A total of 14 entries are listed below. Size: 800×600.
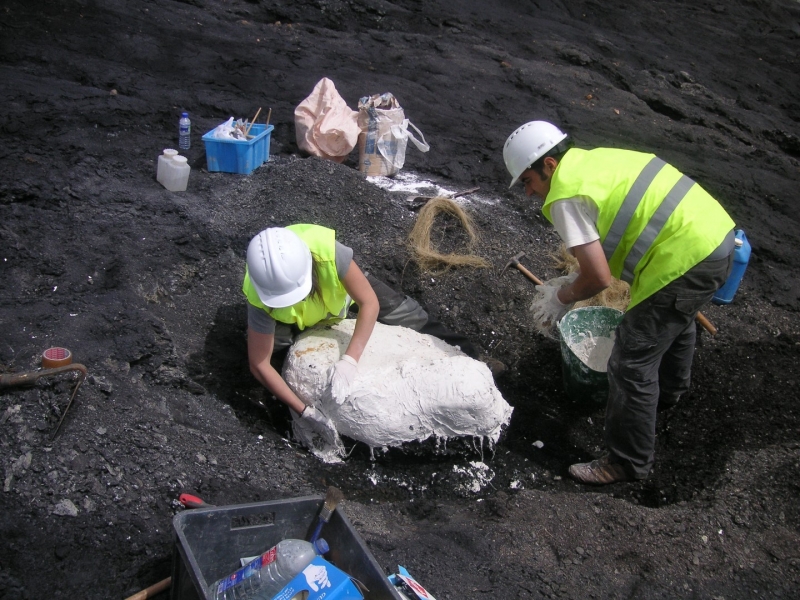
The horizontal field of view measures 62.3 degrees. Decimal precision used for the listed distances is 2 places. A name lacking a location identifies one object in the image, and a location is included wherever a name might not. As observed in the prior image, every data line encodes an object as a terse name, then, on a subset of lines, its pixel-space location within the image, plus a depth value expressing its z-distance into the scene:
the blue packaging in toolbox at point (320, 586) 1.78
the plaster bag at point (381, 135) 4.98
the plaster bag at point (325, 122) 4.97
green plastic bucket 3.32
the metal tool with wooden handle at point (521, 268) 4.21
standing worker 2.59
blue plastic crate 4.52
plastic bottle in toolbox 1.92
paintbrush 2.09
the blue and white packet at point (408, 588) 2.08
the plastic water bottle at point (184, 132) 4.74
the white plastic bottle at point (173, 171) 4.32
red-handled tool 2.28
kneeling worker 2.56
